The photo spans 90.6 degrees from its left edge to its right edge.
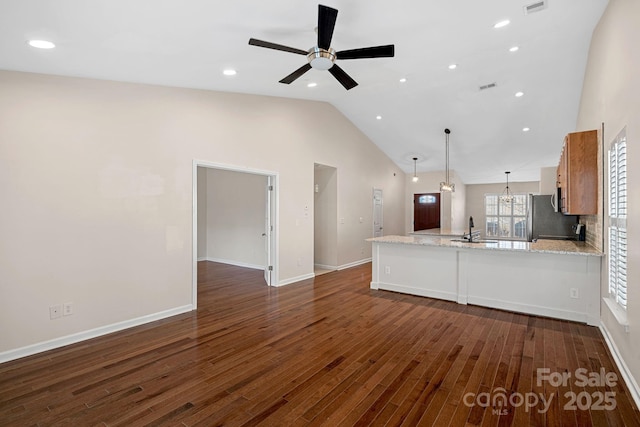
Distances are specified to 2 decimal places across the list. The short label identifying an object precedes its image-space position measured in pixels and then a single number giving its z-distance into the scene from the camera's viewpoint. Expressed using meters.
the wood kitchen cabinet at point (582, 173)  3.48
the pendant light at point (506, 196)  10.78
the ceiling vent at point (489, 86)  5.22
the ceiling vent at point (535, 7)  3.06
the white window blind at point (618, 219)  2.51
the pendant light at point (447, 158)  7.17
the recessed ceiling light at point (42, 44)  2.48
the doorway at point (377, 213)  8.40
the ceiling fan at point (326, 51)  2.52
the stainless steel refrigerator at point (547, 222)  5.77
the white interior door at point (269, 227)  5.53
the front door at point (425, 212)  10.45
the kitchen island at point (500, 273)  3.71
